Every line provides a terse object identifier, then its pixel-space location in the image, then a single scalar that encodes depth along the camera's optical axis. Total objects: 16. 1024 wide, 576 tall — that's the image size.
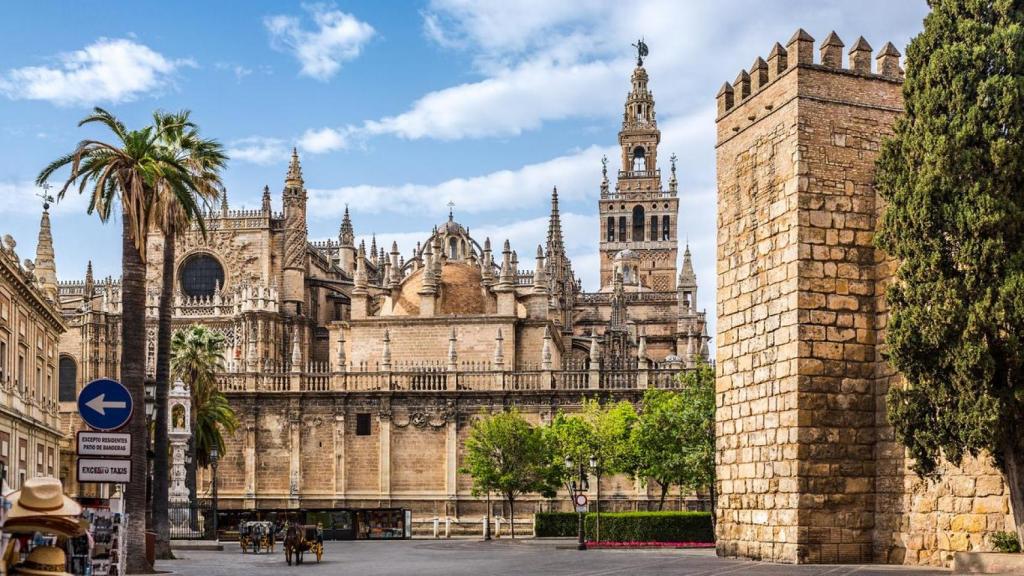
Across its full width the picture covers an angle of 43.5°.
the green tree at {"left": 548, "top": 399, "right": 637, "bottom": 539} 46.53
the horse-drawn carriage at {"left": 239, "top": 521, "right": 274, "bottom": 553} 36.50
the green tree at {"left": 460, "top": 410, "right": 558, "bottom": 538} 48.31
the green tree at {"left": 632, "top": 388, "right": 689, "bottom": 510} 44.72
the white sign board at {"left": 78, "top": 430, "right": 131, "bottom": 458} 13.22
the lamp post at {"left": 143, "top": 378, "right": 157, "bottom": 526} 33.12
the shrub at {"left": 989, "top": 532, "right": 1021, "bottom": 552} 16.95
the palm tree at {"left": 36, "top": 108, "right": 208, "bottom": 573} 23.78
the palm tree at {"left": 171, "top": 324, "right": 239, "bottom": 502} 42.81
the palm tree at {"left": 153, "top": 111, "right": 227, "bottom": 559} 28.78
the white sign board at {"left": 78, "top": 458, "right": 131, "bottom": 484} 13.27
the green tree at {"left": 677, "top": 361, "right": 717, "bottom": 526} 42.06
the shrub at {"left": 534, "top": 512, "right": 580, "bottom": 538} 46.50
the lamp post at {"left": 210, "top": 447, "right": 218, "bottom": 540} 48.46
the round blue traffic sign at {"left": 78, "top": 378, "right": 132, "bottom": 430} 12.64
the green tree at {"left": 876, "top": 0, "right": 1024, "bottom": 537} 16.56
